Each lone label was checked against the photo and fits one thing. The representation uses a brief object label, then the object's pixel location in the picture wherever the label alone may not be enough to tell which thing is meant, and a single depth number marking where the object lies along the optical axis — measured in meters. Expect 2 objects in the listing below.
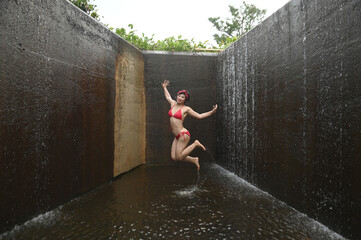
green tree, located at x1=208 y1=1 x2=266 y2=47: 19.08
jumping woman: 5.59
